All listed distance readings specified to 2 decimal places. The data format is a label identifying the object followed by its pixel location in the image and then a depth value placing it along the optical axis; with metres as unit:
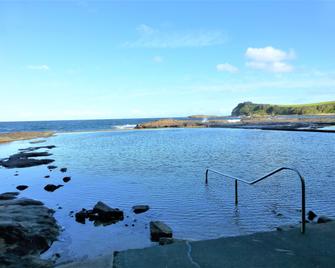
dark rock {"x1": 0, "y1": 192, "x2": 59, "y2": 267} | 7.20
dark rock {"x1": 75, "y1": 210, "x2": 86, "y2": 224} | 11.26
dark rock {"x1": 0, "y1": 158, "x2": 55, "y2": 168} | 26.22
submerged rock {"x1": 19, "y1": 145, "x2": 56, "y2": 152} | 39.00
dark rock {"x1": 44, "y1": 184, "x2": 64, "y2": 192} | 16.79
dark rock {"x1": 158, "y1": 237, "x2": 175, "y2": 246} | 8.06
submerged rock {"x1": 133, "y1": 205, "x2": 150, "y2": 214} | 11.96
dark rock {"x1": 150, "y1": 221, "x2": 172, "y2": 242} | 9.03
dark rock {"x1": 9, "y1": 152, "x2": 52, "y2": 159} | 31.08
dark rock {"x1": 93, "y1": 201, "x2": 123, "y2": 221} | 11.30
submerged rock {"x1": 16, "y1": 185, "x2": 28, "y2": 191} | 17.25
